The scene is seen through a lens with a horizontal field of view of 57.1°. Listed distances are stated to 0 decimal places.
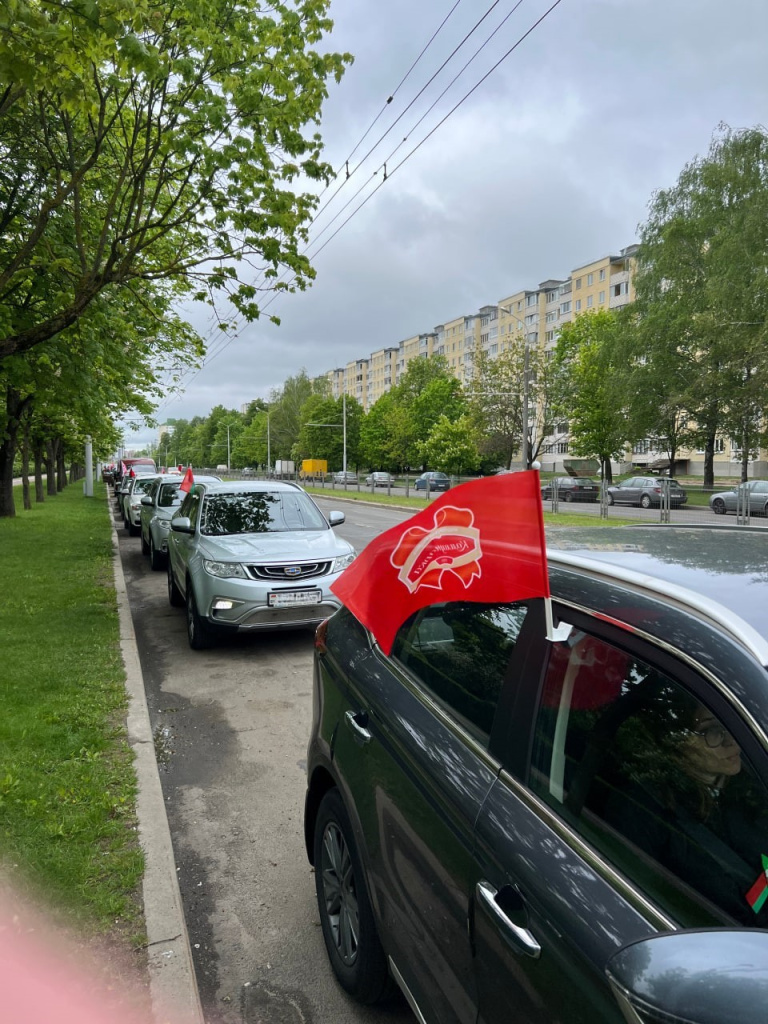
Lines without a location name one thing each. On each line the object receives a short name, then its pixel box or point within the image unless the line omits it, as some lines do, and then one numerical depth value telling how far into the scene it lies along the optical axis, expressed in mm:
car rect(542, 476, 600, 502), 41462
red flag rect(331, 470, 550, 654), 1768
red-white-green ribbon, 1210
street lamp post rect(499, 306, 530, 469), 31098
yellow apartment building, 72062
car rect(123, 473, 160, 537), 19344
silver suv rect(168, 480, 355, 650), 6789
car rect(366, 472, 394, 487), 49125
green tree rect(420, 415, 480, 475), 47031
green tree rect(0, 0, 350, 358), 6984
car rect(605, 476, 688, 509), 34031
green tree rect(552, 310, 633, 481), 40781
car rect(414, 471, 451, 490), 49281
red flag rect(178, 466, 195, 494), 12938
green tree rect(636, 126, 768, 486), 33812
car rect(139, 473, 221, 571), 12849
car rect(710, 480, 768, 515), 27547
